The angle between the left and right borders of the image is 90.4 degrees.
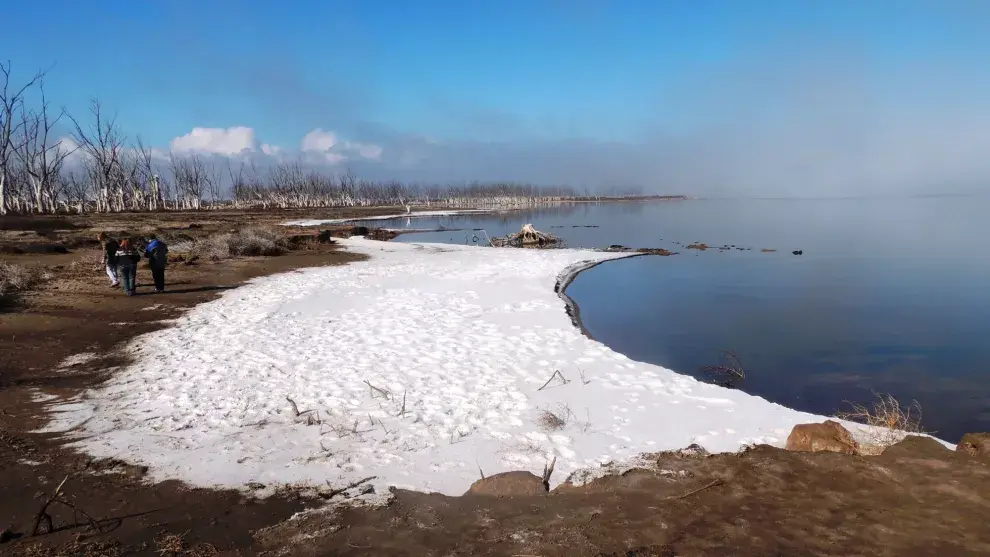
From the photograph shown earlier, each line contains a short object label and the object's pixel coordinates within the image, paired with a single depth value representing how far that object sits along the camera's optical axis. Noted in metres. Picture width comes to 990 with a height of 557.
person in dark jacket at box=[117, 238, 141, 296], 13.94
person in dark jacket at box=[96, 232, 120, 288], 14.81
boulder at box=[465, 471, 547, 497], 4.88
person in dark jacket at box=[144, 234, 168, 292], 14.27
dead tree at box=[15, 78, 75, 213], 49.69
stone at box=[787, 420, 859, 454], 5.53
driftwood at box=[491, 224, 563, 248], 35.97
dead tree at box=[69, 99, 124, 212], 60.97
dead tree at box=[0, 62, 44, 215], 44.74
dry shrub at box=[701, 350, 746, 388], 10.01
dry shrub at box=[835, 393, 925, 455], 5.81
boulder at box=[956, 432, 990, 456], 4.80
